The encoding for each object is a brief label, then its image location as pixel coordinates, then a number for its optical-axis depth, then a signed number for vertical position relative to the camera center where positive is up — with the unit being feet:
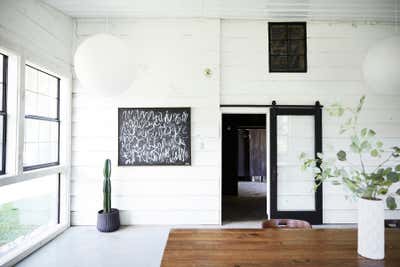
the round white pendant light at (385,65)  7.66 +2.50
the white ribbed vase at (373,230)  4.21 -1.61
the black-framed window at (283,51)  13.23 +4.92
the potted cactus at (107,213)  11.61 -3.64
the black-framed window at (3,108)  8.80 +1.15
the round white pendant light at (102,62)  7.02 +2.31
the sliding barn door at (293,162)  12.98 -1.26
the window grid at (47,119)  10.12 +0.92
